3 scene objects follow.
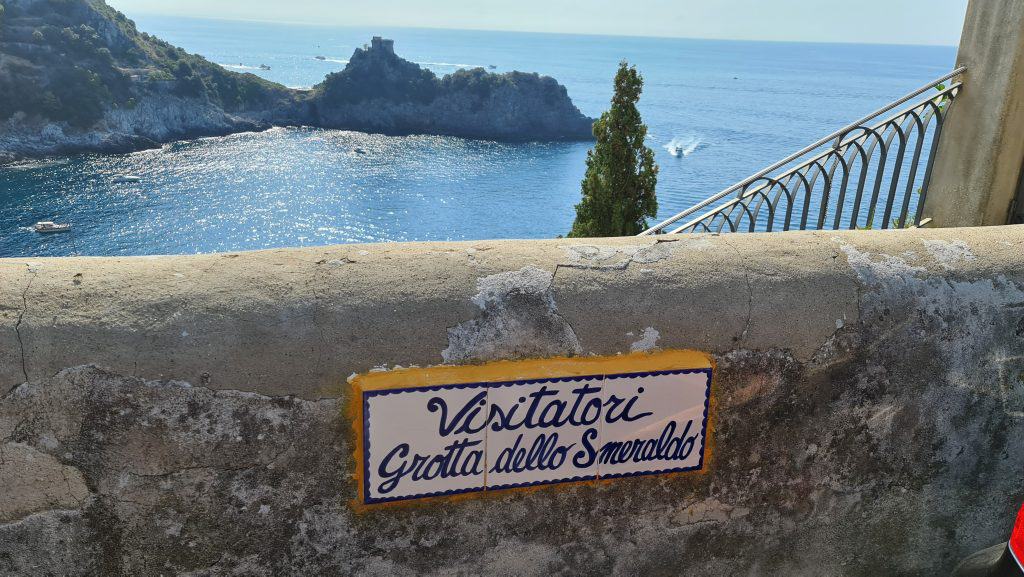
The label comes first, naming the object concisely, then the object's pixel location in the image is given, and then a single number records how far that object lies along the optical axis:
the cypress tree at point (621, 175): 15.50
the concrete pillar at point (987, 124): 4.64
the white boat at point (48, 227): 56.72
